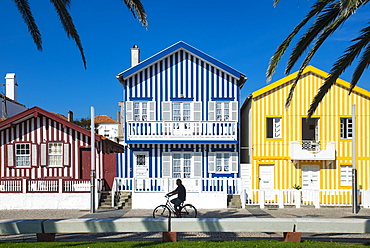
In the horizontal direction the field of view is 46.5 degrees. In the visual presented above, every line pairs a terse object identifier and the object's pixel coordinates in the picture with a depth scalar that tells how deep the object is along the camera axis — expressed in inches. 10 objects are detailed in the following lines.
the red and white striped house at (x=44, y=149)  862.5
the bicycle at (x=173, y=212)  630.2
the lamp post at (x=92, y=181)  730.8
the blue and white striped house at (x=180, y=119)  858.8
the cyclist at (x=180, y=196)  616.1
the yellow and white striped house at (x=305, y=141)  868.6
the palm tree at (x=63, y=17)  425.4
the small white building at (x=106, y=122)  2769.2
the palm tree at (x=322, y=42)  402.3
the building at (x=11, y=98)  1275.1
